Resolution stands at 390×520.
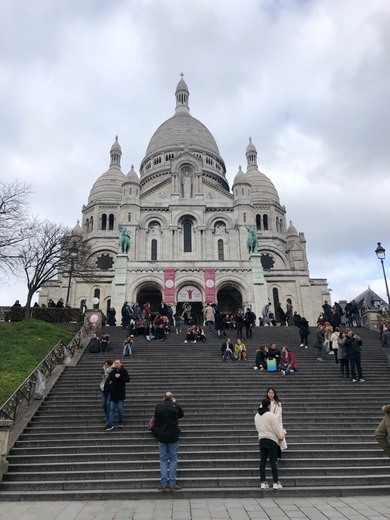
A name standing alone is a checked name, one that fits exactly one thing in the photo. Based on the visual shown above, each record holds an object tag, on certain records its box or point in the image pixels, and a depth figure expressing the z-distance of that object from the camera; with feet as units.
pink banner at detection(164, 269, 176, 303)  112.68
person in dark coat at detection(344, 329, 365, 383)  44.50
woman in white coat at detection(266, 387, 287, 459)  25.90
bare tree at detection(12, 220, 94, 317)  76.68
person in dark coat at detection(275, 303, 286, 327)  88.07
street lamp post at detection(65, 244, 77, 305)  79.66
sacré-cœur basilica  116.47
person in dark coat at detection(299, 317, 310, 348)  62.59
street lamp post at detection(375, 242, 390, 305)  65.72
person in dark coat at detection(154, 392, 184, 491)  23.76
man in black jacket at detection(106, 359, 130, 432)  32.30
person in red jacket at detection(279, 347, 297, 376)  47.62
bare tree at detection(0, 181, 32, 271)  69.59
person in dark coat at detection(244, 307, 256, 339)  68.74
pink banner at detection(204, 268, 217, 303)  113.60
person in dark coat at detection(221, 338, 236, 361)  53.50
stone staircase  25.22
